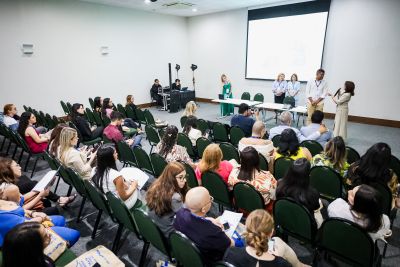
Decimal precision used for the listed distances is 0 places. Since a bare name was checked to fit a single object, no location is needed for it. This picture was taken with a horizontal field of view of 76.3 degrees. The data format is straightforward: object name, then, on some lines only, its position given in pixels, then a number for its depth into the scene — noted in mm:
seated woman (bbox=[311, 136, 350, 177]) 3061
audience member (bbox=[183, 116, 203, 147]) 4738
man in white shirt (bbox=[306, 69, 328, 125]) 7102
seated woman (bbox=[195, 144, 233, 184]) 3027
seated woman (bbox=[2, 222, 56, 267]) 1447
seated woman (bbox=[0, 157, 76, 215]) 2588
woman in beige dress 5973
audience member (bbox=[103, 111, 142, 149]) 4773
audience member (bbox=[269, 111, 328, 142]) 4466
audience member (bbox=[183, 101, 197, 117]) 5772
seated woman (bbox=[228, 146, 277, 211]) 2668
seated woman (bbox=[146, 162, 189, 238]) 2199
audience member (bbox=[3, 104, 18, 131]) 5699
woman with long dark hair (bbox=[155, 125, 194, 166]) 3762
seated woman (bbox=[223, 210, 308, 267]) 1605
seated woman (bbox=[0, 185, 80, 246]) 2094
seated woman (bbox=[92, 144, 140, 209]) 2674
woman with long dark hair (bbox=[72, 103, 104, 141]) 5430
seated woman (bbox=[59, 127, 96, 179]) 3381
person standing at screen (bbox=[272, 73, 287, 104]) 8650
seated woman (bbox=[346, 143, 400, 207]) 2607
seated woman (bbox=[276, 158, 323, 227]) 2347
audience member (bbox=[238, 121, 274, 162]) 3664
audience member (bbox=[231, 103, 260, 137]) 5262
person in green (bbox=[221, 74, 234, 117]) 9344
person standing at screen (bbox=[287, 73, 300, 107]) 8379
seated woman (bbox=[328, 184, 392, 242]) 1978
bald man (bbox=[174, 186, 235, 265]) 1837
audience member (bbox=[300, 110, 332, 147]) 4492
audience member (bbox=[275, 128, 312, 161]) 3367
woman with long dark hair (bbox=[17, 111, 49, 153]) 4684
